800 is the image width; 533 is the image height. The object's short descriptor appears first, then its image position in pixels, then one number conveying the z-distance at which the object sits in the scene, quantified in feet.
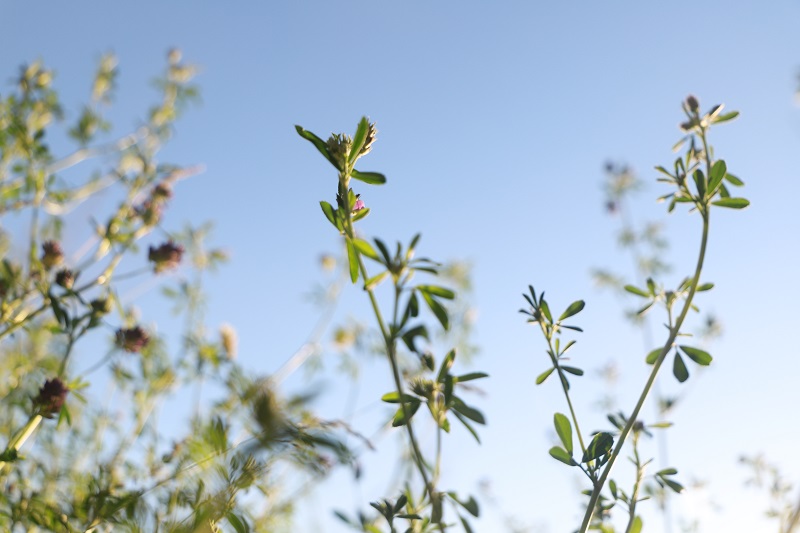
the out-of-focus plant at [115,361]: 2.12
